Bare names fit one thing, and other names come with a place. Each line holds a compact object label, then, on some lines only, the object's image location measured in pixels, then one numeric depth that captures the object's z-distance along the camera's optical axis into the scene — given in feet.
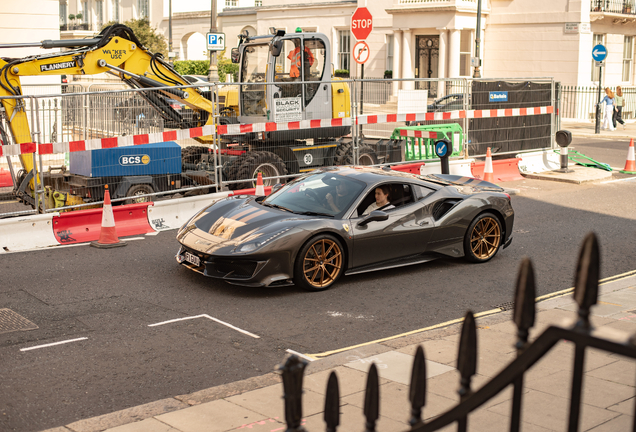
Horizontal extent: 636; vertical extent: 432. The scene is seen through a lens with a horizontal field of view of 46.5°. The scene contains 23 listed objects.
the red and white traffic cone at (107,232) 34.58
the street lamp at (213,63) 88.66
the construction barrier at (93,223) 35.45
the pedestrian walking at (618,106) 103.09
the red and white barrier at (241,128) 36.10
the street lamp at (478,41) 102.69
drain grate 22.99
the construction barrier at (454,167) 53.36
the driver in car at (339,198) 28.68
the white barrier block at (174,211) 38.60
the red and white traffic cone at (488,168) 52.26
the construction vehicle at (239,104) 39.47
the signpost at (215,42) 84.23
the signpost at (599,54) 93.16
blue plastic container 38.42
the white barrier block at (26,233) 33.73
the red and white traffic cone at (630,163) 60.90
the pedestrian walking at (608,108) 100.48
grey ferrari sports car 26.48
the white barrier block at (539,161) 59.82
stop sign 63.36
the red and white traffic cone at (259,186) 41.47
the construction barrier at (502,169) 56.34
